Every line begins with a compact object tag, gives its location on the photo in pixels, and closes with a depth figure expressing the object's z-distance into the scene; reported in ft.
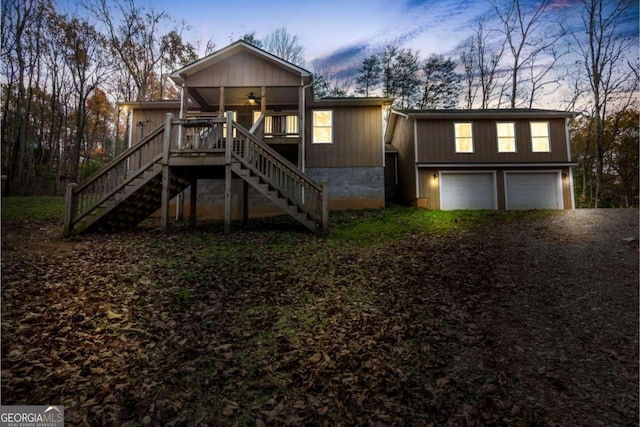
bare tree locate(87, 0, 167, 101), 65.00
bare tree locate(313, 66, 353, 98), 82.02
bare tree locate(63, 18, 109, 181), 65.67
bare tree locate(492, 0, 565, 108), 69.00
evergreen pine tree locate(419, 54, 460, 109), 80.07
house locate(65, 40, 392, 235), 29.50
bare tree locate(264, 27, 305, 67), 77.82
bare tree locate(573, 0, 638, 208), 63.00
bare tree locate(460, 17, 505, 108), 75.10
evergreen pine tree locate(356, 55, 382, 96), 83.51
